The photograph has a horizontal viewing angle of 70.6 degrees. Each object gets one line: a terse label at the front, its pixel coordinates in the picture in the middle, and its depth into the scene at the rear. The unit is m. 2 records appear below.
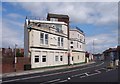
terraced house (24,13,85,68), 14.55
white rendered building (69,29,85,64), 22.18
